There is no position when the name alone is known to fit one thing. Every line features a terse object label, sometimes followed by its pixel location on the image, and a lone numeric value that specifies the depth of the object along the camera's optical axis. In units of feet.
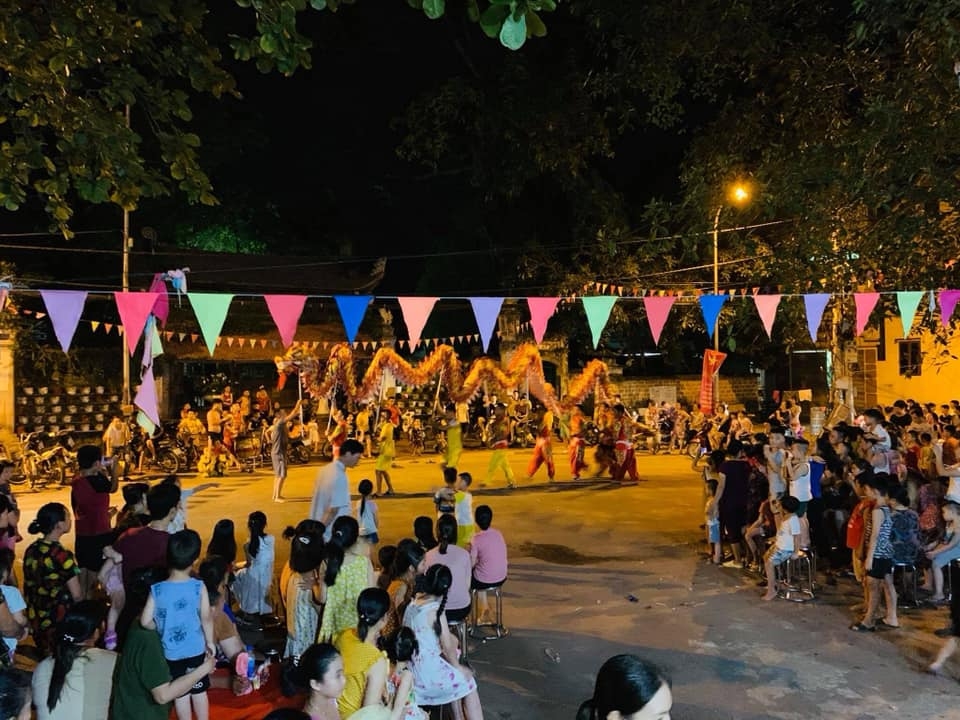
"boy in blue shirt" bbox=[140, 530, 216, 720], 12.47
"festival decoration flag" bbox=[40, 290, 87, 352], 25.89
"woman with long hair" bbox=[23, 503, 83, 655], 16.79
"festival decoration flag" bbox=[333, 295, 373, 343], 30.58
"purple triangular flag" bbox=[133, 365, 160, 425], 26.81
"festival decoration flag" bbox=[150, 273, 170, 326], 28.14
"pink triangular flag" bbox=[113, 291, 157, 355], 26.94
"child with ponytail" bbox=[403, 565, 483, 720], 13.28
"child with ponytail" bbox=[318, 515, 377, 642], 15.19
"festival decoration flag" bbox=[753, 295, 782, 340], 34.30
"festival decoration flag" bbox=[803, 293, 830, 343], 32.68
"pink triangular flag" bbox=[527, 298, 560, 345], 34.02
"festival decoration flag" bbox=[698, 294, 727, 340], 34.47
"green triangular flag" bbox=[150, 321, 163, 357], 28.27
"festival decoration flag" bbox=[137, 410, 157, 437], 27.35
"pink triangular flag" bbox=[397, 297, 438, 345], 31.42
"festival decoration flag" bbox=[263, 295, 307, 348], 29.89
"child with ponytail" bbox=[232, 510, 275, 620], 21.49
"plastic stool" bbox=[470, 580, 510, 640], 20.93
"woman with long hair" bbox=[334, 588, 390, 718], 11.58
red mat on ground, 15.55
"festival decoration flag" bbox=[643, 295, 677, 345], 34.32
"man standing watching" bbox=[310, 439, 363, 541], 23.18
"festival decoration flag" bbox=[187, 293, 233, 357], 27.84
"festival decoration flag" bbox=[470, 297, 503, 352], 32.24
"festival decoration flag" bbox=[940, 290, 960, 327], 31.32
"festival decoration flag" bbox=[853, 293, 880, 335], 32.89
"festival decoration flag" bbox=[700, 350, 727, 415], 50.29
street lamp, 37.71
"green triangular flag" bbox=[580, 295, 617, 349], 33.19
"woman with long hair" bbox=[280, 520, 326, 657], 16.97
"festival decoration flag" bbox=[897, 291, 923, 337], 32.37
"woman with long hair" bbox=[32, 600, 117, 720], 10.63
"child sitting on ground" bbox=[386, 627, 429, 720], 11.05
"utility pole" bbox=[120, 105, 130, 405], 50.21
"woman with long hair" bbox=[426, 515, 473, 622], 17.29
